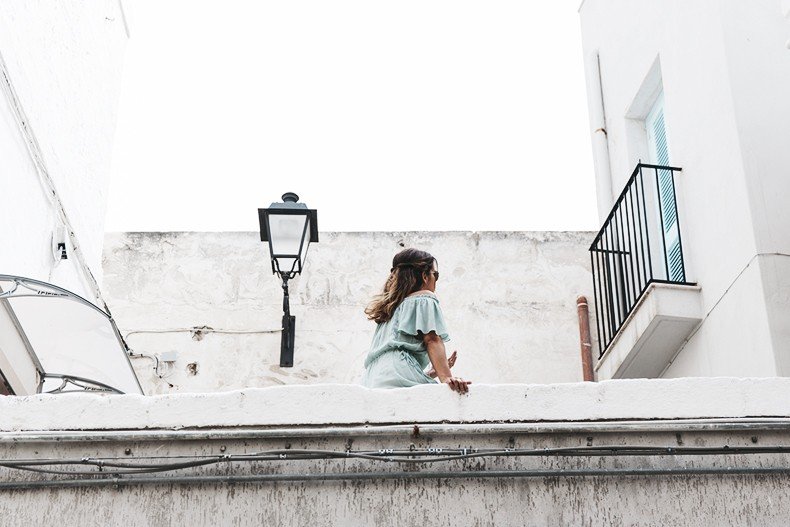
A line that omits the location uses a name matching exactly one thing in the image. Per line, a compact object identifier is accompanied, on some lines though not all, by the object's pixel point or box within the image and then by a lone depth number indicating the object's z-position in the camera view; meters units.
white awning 7.39
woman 6.04
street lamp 10.49
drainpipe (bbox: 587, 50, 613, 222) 11.53
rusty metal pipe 11.41
